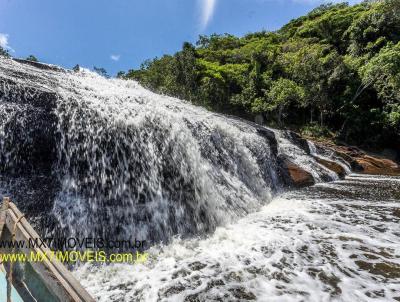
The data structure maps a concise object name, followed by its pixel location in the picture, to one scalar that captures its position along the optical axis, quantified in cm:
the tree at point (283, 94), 2412
